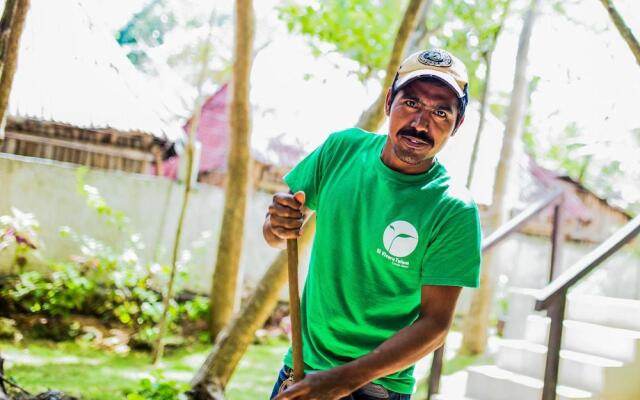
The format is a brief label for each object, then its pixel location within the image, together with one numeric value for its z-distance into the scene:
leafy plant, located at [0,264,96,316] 7.43
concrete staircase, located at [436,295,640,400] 4.54
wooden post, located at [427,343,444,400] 4.63
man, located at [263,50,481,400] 1.75
